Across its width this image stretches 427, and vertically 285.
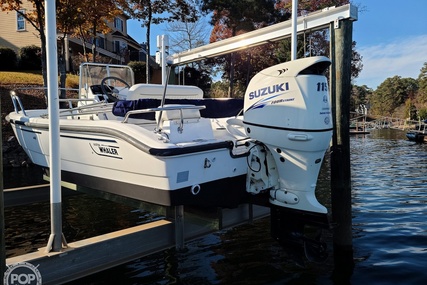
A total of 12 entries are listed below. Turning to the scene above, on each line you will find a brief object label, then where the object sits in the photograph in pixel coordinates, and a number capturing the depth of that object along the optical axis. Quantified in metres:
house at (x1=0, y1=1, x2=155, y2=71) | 25.84
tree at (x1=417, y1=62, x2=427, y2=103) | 55.66
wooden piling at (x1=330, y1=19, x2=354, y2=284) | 4.81
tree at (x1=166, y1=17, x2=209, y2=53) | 24.83
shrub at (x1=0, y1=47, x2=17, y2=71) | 22.09
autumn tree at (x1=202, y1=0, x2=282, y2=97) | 24.16
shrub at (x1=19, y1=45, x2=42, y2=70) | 23.02
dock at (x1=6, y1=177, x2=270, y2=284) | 3.46
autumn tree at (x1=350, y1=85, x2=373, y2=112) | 61.78
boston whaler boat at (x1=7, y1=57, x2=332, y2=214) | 3.92
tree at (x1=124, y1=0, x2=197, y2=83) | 17.93
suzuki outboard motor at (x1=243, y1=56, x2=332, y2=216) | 3.96
